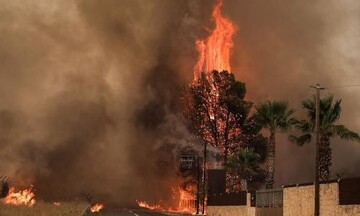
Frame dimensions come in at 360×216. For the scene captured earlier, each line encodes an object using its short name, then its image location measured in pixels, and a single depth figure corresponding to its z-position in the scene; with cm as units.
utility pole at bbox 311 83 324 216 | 3234
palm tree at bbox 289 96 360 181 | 4622
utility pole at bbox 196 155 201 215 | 8403
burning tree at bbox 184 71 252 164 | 9419
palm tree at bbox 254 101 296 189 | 5953
